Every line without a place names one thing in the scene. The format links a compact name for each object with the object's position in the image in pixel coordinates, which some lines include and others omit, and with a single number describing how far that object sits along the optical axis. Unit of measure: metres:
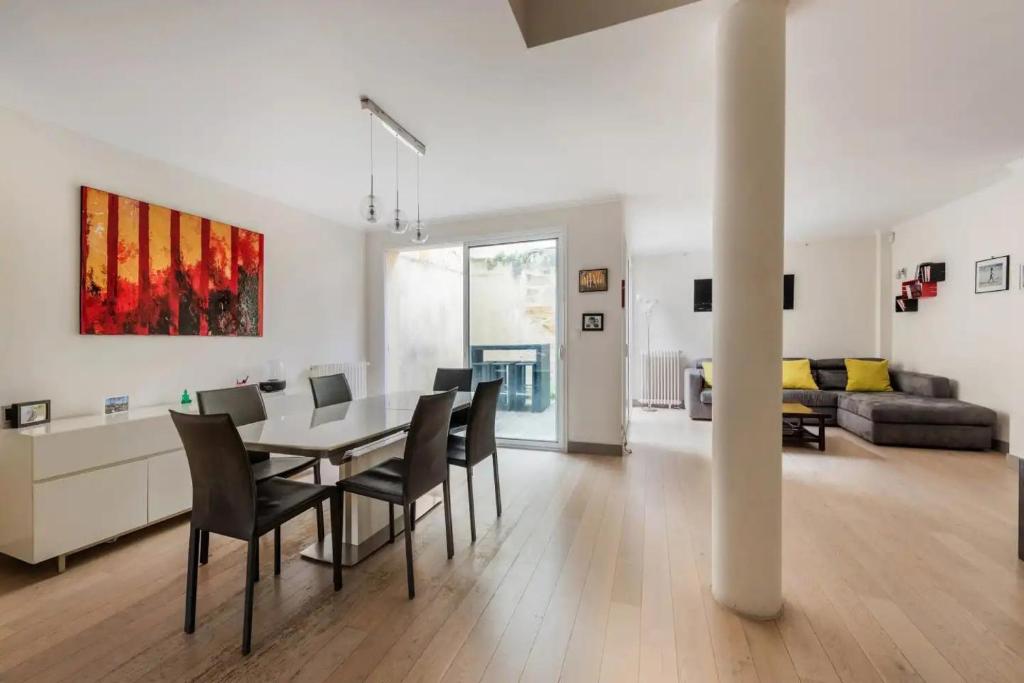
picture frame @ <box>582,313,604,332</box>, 4.16
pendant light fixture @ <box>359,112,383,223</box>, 2.62
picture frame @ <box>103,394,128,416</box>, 2.75
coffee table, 4.19
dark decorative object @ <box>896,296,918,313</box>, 5.14
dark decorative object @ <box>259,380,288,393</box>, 3.78
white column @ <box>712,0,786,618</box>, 1.69
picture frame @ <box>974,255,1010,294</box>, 3.84
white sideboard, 2.09
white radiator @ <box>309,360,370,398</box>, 4.51
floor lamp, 6.80
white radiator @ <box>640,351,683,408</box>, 6.76
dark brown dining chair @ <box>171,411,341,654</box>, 1.57
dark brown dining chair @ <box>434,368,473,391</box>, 3.60
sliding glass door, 4.45
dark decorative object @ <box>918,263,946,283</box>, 4.65
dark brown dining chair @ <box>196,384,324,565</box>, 2.28
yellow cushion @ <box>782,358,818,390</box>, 5.46
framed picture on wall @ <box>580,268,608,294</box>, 4.13
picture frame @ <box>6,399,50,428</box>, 2.28
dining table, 1.77
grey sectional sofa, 4.07
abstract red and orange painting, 2.75
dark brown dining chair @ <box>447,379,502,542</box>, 2.51
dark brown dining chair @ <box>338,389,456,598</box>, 1.95
